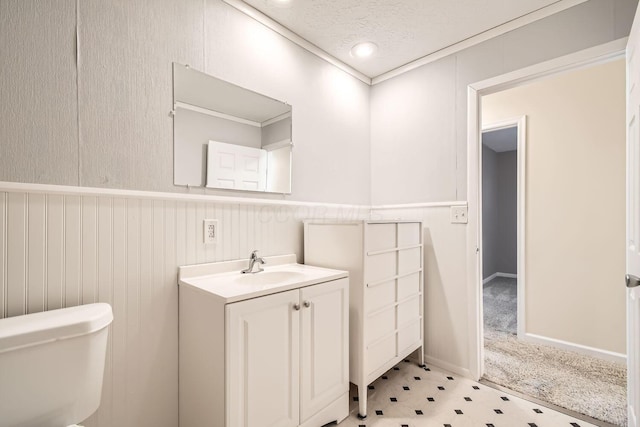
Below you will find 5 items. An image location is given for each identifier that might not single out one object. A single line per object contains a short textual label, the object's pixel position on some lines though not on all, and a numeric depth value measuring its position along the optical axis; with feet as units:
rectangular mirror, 4.78
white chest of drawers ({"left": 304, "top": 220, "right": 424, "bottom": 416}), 5.28
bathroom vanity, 3.67
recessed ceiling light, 6.75
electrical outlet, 4.94
